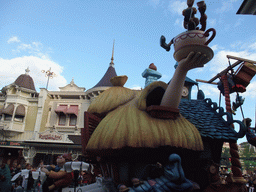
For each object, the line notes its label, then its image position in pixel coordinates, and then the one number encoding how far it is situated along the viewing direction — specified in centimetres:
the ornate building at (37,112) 1788
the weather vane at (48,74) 2203
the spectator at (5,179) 518
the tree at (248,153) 2944
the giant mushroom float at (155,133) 336
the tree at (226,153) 3299
